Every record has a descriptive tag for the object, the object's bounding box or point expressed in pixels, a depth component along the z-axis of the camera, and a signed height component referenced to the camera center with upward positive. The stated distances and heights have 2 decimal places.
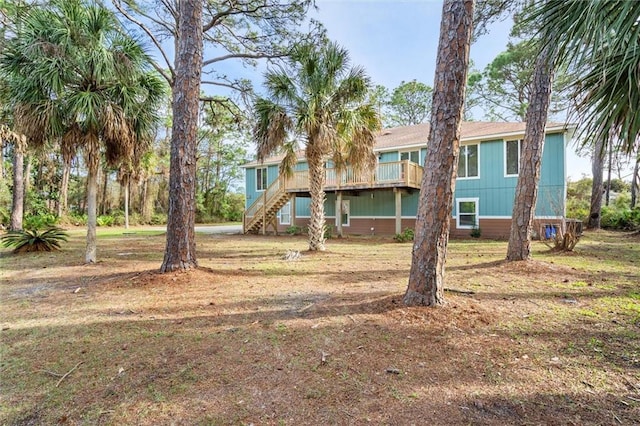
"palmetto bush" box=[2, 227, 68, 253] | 9.68 -0.74
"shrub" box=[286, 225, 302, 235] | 17.59 -0.84
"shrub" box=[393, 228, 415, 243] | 13.55 -0.92
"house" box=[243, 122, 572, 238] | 13.23 +1.29
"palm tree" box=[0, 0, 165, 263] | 6.79 +3.12
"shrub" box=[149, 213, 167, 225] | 29.39 -0.26
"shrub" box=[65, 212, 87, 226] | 25.33 -0.20
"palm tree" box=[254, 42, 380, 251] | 9.09 +3.17
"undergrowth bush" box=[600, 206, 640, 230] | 16.81 -0.27
